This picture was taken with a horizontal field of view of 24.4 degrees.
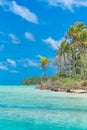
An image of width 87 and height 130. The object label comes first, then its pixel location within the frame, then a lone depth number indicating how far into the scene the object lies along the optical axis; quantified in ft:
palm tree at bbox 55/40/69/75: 131.54
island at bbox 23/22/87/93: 103.49
